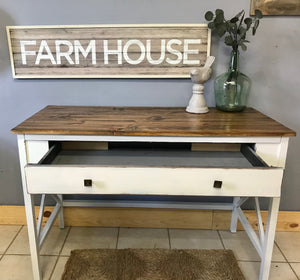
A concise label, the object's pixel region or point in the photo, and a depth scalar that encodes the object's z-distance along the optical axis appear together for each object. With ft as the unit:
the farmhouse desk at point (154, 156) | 3.74
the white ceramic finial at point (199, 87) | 4.68
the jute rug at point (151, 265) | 4.85
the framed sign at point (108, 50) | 5.05
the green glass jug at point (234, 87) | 4.90
